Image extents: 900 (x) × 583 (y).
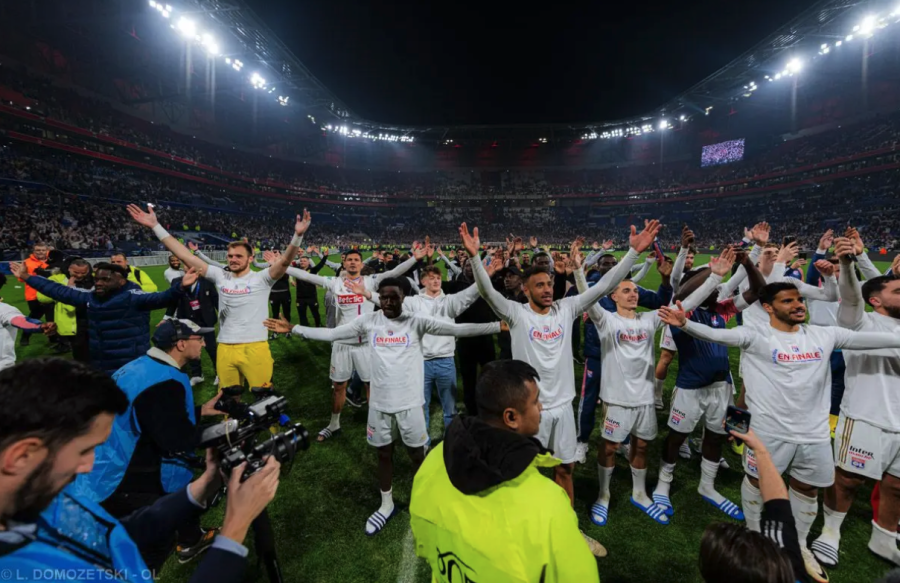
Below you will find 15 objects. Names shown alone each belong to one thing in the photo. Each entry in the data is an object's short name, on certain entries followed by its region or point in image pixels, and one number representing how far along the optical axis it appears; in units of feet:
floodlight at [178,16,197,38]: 90.68
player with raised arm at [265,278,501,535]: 12.87
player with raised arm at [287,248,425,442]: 18.89
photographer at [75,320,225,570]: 8.34
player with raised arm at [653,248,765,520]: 13.28
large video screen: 165.58
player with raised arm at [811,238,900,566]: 10.82
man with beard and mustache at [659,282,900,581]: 10.59
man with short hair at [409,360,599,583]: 4.62
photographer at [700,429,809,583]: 4.45
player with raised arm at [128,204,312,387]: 16.69
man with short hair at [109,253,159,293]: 26.40
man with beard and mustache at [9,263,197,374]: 15.02
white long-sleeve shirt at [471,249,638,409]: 12.27
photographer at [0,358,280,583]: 3.45
